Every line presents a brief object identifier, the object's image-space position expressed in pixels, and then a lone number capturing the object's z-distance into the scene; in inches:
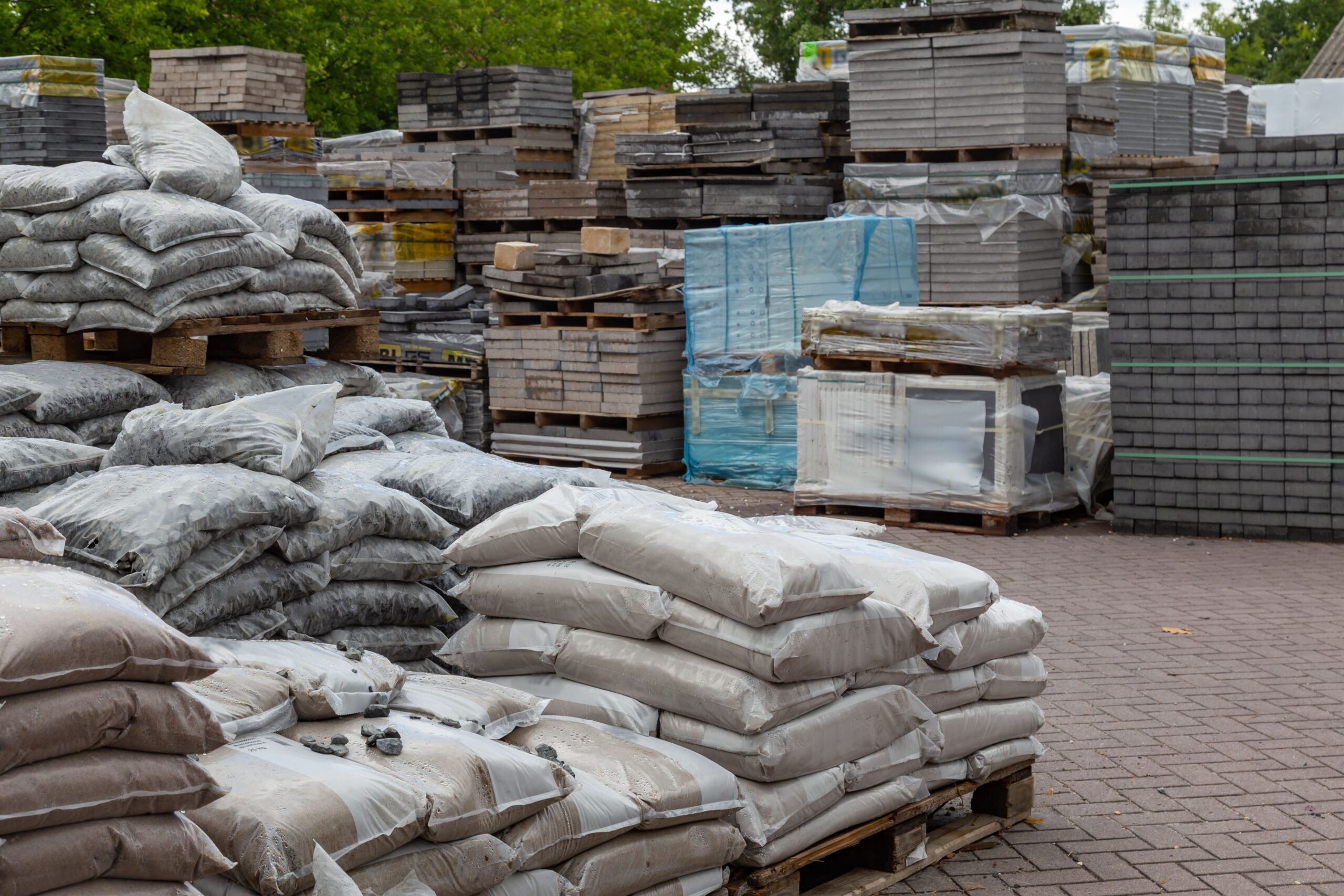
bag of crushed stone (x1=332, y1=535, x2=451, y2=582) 210.5
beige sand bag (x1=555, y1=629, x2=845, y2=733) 172.4
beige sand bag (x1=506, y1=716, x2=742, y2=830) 162.1
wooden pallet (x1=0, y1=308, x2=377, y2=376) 312.0
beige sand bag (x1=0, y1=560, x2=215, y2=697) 110.2
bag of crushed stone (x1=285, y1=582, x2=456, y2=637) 205.2
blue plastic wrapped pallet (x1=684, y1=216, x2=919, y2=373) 498.3
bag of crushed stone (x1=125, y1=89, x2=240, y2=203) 309.9
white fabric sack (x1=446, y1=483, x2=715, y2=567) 190.9
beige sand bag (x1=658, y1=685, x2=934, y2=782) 173.5
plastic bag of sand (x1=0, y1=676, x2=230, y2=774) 109.4
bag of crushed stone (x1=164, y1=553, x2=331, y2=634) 185.2
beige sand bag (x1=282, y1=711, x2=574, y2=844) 140.6
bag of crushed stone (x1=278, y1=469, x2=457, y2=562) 202.4
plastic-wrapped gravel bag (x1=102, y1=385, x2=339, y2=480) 204.7
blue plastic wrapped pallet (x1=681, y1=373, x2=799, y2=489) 504.4
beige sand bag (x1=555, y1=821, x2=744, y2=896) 155.4
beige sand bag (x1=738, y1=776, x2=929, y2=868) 174.2
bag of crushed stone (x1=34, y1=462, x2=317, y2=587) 178.1
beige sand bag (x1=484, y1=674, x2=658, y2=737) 181.2
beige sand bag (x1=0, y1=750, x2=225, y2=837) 108.3
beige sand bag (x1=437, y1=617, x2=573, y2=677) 190.7
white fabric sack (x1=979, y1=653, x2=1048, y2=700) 212.1
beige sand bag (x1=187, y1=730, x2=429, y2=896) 124.2
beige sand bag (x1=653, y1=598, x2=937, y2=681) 172.4
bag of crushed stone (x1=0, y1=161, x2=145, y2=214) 299.4
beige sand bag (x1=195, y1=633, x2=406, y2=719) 155.3
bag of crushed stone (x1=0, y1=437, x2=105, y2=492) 210.7
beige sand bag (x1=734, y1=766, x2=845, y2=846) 172.6
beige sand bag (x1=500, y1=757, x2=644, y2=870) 148.7
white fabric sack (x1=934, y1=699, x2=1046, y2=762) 203.3
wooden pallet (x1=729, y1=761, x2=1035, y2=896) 178.1
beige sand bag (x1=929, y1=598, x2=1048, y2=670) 200.5
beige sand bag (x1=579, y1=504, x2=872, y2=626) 171.2
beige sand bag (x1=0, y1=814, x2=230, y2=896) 107.8
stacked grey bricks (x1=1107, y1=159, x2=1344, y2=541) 410.6
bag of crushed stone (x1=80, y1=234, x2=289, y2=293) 295.1
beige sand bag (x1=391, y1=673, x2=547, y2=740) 165.0
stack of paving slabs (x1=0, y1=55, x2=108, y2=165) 565.6
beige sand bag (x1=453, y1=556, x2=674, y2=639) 181.3
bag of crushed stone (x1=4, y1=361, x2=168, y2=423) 273.9
